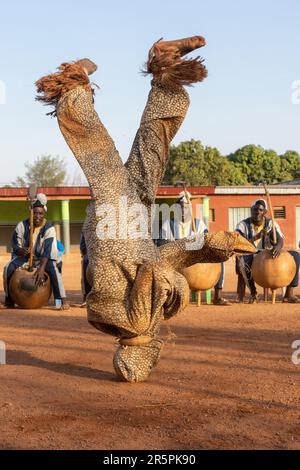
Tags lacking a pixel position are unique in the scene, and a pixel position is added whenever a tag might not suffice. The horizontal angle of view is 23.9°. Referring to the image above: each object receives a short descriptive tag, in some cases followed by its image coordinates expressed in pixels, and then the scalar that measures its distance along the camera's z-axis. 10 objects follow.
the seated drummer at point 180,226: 11.62
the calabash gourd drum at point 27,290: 11.77
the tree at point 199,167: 52.78
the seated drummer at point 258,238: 12.01
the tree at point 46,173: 60.98
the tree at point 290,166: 61.84
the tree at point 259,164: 60.34
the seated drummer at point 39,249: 11.87
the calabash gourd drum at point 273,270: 11.50
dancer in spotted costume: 5.77
